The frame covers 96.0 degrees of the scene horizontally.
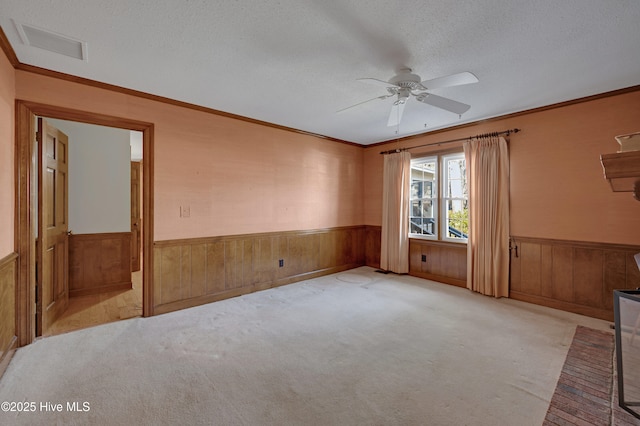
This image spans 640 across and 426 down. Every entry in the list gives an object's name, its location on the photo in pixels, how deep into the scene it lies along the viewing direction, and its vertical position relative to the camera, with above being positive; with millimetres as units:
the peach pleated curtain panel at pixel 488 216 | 3982 -60
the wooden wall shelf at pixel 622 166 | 868 +143
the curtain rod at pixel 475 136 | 3947 +1122
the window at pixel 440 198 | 4652 +229
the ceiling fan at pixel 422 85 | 2238 +1052
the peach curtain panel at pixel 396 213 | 5207 -29
